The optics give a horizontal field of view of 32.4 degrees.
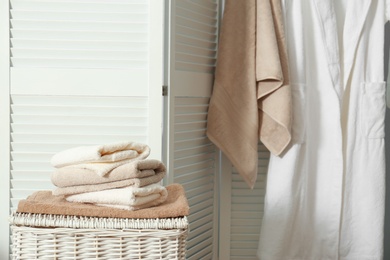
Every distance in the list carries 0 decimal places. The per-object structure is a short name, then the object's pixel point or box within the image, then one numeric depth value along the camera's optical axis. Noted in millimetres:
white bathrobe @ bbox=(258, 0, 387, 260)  2621
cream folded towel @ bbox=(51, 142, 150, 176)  1706
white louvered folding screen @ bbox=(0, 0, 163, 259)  2309
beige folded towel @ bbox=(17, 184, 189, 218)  1649
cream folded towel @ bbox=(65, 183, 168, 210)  1666
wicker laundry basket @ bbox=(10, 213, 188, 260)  1623
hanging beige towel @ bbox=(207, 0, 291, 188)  2604
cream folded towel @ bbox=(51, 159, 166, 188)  1701
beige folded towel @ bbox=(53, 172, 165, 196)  1703
